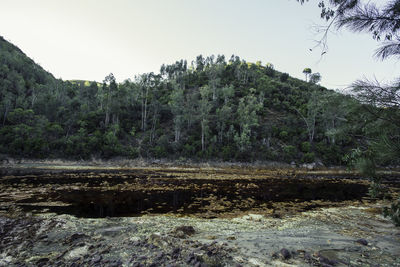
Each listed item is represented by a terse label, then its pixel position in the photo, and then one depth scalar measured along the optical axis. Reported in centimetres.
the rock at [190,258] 442
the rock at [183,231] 621
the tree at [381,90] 446
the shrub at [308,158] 4347
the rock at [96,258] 457
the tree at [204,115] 5011
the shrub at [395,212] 575
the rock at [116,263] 434
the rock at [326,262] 436
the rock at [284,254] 471
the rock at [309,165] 4202
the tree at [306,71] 11225
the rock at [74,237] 586
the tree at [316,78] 7482
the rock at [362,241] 574
